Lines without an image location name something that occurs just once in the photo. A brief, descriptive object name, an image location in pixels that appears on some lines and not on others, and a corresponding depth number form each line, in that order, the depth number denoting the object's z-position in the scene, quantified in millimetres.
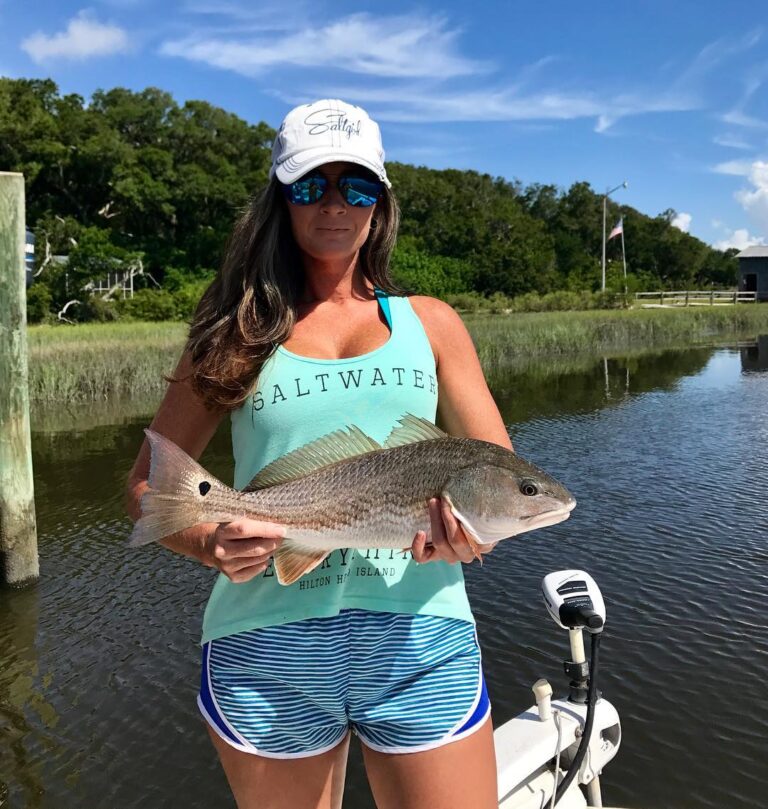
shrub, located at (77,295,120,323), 38594
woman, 1862
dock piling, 7031
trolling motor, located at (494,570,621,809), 3047
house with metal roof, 66688
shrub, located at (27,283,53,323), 37562
